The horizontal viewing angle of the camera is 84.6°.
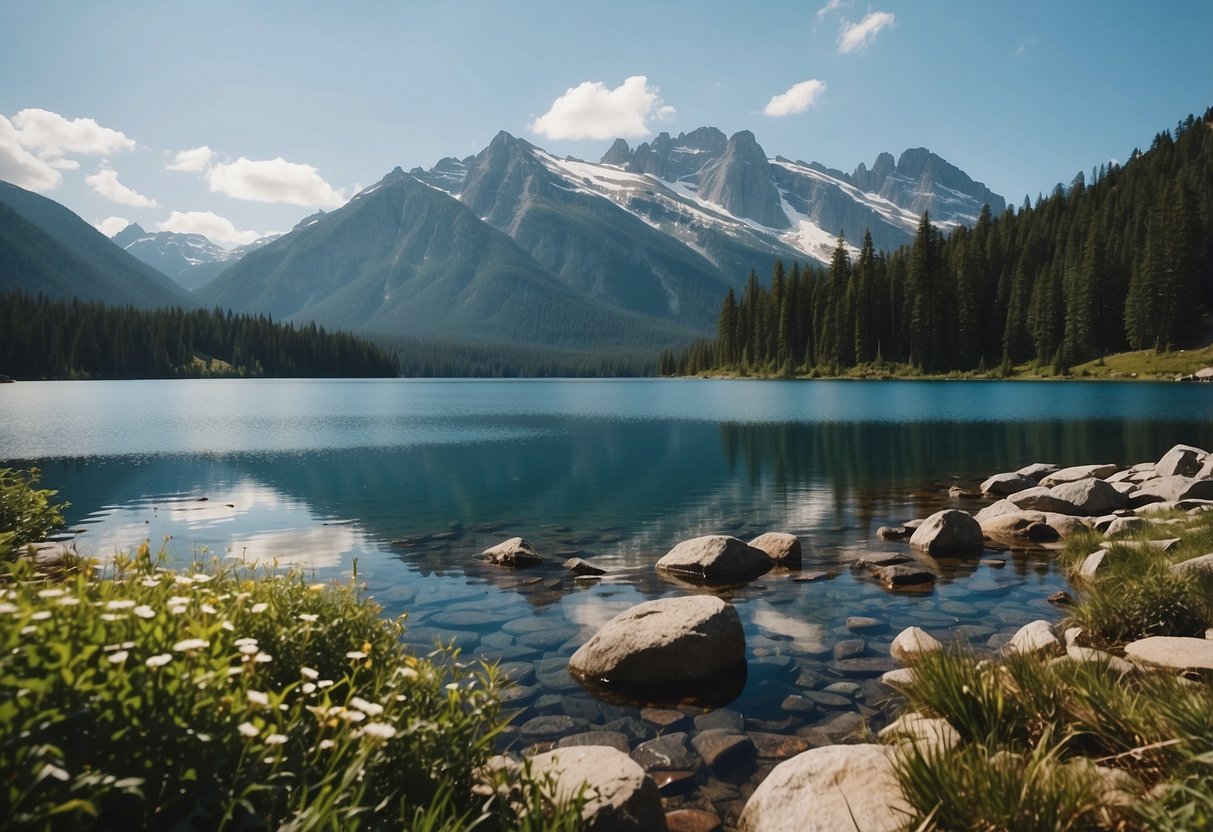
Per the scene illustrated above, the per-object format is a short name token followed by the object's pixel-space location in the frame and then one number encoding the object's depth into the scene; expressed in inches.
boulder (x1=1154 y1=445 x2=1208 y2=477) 973.2
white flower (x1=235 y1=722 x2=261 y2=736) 143.6
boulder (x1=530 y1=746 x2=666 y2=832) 228.8
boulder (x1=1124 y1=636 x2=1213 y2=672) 326.6
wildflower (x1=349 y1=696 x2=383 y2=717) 167.2
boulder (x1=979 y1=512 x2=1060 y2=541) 795.4
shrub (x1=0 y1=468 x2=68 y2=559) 472.1
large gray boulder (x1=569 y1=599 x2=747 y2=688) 425.1
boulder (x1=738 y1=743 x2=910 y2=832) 214.5
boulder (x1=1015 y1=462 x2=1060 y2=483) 1133.9
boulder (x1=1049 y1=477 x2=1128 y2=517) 873.5
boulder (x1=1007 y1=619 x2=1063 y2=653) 394.7
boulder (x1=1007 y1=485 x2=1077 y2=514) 880.9
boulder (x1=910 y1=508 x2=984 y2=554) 735.7
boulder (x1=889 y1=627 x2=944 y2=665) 422.3
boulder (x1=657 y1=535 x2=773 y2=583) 673.6
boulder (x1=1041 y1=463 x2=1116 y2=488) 1058.1
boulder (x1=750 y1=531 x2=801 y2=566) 719.7
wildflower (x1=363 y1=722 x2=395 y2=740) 151.6
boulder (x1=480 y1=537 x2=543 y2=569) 725.9
